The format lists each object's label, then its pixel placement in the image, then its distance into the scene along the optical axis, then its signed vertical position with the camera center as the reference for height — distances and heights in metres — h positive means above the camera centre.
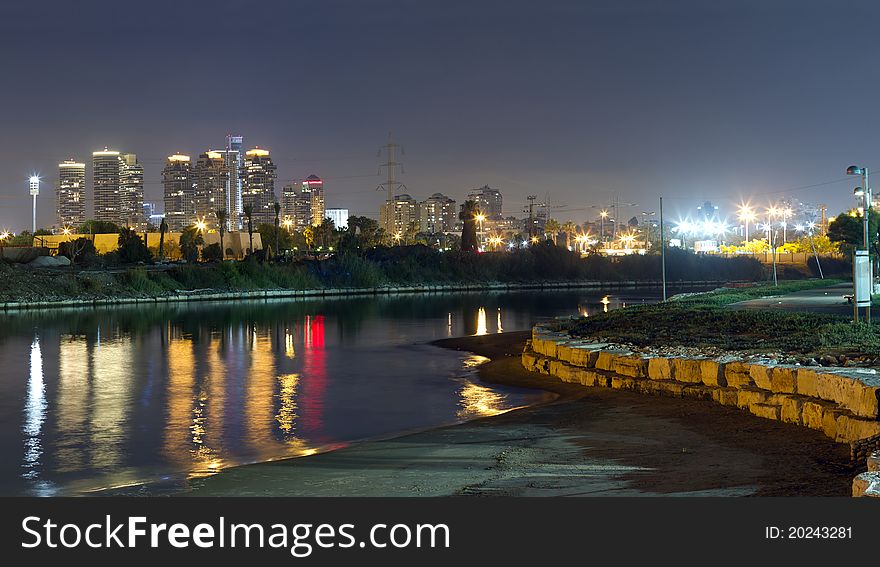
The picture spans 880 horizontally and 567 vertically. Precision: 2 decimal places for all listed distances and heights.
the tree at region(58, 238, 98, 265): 85.62 +3.17
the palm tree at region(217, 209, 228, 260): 107.94 +6.93
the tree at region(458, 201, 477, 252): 116.62 +6.28
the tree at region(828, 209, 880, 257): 87.06 +3.75
